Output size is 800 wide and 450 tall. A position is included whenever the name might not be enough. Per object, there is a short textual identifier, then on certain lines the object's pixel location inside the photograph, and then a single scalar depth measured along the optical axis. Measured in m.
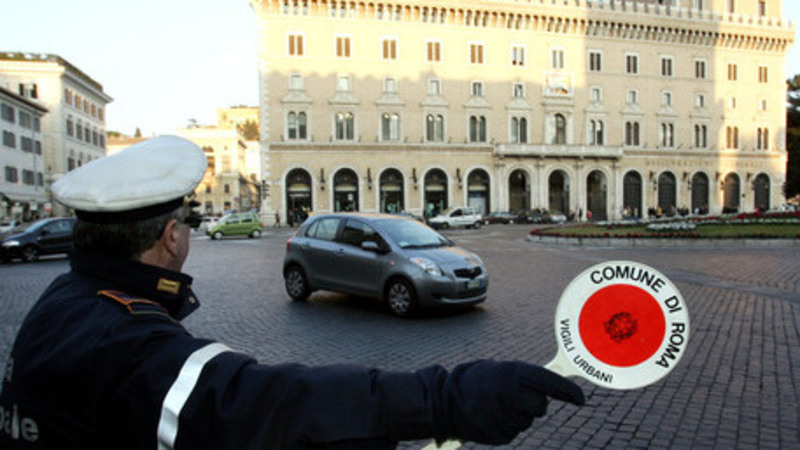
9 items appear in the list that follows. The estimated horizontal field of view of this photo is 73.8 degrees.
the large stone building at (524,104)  49.12
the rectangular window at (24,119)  50.50
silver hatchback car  8.60
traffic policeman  1.14
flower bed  21.12
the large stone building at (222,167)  79.62
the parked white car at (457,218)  41.84
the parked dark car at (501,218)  48.53
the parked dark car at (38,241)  19.05
